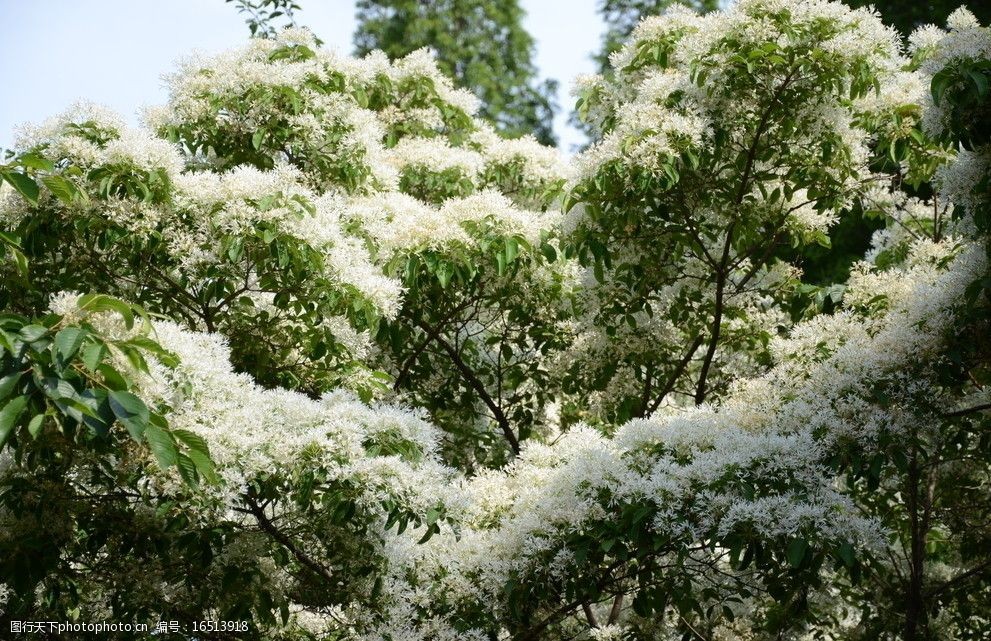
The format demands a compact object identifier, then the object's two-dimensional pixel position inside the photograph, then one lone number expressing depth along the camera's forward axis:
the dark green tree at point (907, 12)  14.27
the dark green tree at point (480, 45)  21.86
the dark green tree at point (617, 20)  20.86
